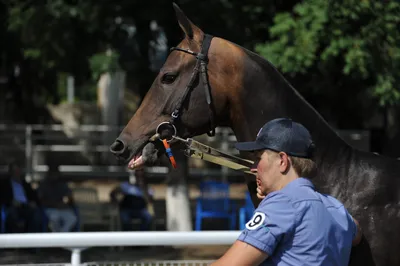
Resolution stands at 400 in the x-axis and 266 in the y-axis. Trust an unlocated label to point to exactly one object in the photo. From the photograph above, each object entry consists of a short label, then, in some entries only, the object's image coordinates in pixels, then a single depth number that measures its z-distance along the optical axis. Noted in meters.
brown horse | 7.14
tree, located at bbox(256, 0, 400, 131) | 14.21
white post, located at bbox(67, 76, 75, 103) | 67.94
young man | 4.77
